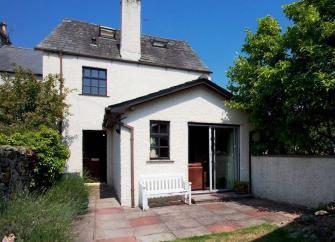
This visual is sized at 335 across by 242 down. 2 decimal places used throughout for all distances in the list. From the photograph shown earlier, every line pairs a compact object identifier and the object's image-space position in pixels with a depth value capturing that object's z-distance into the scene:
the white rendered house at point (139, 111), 10.58
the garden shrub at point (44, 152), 7.87
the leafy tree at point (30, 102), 12.55
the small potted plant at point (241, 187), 11.57
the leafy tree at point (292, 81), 8.74
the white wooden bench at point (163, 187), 9.72
